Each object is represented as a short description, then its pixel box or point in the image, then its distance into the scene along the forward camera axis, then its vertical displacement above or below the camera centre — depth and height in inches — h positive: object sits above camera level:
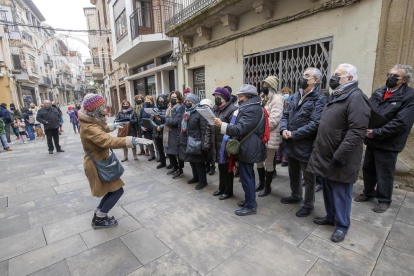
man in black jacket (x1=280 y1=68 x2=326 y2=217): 106.2 -15.1
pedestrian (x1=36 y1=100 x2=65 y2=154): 269.6 -22.0
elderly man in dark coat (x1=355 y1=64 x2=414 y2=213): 107.7 -18.5
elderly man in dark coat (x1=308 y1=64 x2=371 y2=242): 81.6 -17.8
